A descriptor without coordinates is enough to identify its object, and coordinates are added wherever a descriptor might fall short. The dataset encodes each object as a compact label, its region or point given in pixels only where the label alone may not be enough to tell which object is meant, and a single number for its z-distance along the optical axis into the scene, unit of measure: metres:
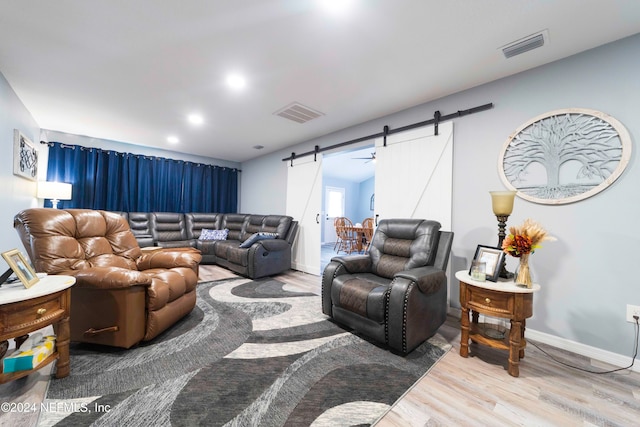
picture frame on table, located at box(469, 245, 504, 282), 1.82
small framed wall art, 2.76
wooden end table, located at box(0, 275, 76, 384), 1.24
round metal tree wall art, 1.85
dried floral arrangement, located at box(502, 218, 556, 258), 1.68
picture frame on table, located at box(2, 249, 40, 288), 1.34
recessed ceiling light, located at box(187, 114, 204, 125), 3.41
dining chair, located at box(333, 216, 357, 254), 6.50
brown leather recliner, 1.71
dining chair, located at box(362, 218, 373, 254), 6.04
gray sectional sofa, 3.82
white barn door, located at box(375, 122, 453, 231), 2.69
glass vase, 1.69
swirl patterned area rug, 1.26
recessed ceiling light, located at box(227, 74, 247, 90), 2.39
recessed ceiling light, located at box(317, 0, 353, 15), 1.52
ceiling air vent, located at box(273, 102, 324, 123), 3.08
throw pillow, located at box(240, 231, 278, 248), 3.99
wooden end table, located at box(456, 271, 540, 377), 1.63
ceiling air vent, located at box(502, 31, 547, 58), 1.82
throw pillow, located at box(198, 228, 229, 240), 5.01
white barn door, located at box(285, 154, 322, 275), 4.23
